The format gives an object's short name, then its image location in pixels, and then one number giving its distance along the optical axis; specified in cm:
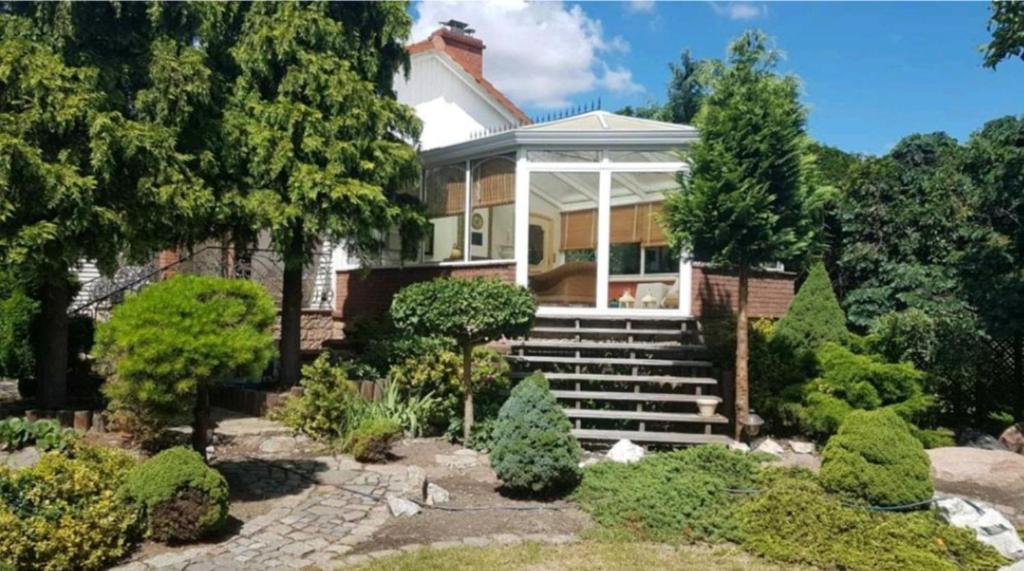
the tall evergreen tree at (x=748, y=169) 801
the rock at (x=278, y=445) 763
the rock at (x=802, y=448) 865
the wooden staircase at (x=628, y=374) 864
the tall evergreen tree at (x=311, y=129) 899
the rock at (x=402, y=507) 600
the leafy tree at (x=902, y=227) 1086
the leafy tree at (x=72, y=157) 676
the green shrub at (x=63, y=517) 454
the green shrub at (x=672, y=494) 577
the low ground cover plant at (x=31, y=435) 634
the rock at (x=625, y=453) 761
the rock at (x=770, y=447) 840
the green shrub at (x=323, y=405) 805
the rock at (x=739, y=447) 782
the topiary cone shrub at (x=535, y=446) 635
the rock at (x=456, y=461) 769
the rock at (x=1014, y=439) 884
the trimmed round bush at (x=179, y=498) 500
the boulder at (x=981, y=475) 698
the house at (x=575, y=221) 1066
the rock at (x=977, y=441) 913
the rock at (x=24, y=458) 611
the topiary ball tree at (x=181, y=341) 542
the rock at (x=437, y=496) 639
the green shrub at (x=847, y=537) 519
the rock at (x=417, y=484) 640
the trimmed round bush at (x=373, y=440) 726
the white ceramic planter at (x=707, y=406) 860
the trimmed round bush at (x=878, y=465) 589
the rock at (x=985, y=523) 556
